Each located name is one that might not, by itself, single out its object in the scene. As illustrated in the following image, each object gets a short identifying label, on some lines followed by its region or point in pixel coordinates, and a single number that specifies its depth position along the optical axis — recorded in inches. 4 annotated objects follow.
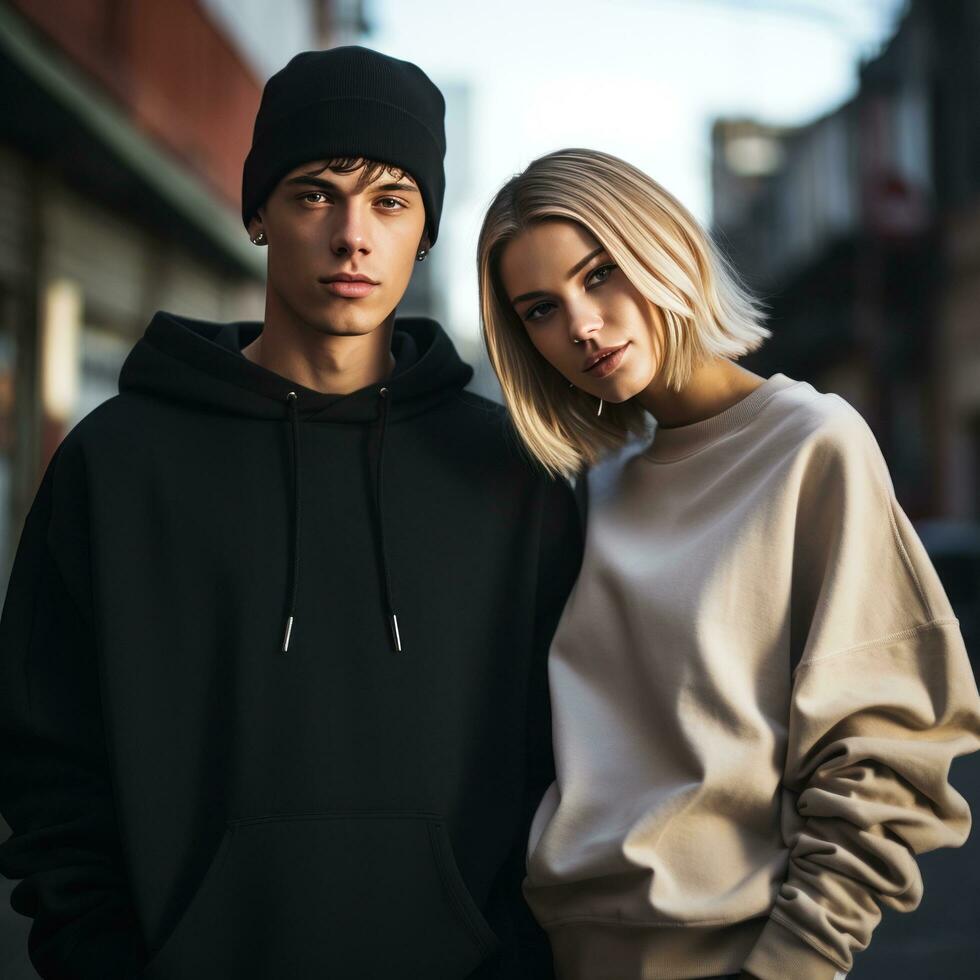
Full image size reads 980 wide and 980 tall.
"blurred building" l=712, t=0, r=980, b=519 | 769.6
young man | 88.2
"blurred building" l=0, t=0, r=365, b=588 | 297.4
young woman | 81.7
